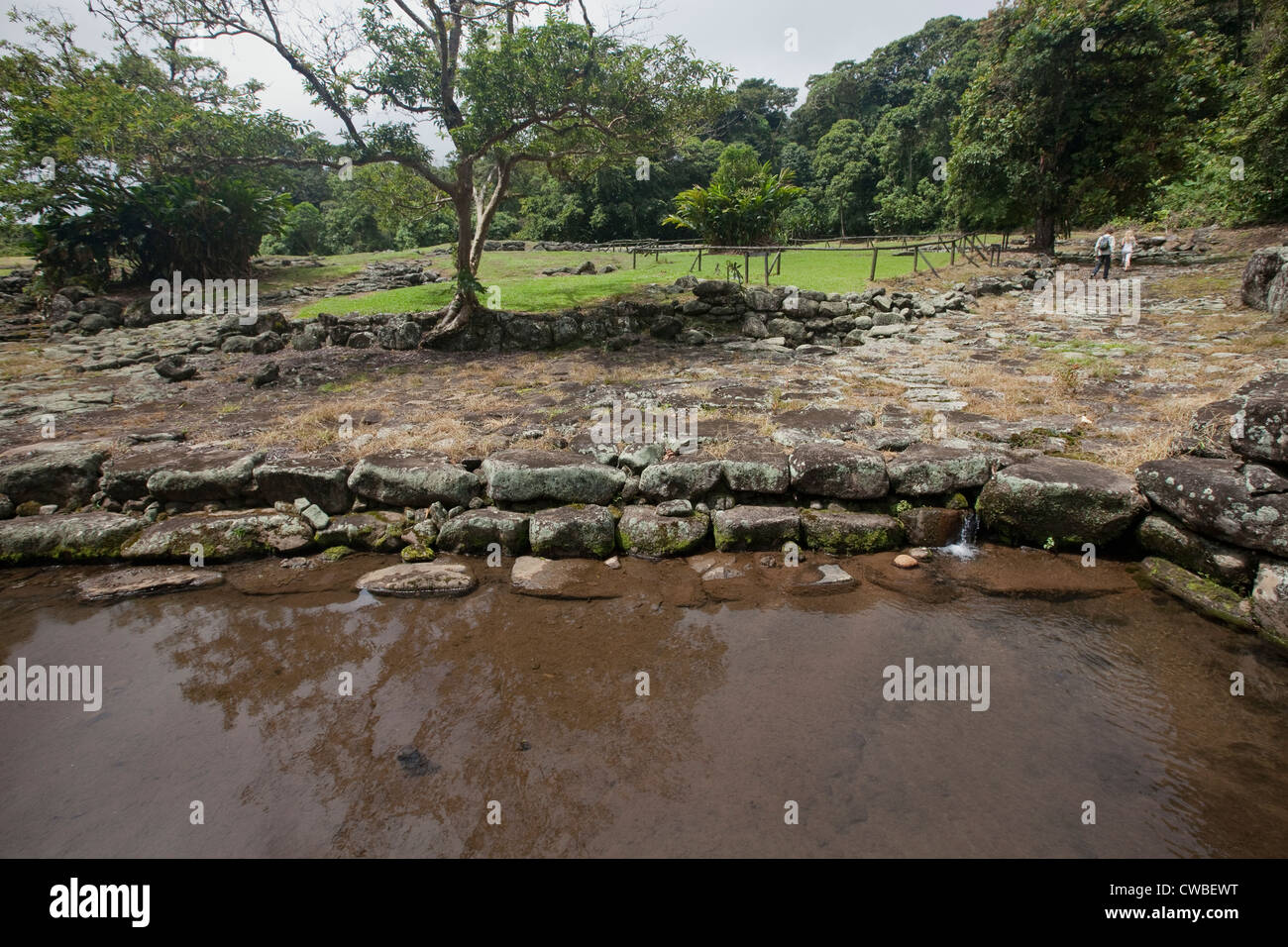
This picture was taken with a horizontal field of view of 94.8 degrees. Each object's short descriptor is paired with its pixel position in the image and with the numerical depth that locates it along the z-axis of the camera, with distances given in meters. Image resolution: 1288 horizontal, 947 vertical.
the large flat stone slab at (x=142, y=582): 4.75
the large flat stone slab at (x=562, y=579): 4.60
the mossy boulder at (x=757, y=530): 5.06
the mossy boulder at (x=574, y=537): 5.11
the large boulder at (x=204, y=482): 5.77
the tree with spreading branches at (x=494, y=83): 9.01
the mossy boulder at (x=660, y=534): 5.07
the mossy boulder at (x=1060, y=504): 4.59
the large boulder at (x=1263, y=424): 3.95
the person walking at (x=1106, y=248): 13.54
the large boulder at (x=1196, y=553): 3.99
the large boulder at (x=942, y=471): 5.21
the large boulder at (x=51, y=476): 5.77
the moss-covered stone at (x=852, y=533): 5.00
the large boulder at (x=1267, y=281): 9.30
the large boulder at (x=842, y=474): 5.29
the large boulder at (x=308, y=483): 5.69
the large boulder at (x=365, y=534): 5.31
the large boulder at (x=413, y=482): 5.59
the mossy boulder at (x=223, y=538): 5.20
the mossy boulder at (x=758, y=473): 5.41
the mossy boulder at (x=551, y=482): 5.47
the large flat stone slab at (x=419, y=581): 4.64
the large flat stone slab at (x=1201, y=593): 3.82
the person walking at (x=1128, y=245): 14.90
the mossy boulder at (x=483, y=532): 5.22
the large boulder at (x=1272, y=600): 3.59
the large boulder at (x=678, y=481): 5.47
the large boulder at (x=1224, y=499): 3.86
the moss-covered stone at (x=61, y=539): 5.21
